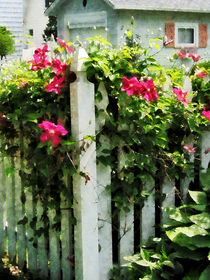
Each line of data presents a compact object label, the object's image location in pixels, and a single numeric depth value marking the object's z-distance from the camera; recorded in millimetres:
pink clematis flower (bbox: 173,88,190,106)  3002
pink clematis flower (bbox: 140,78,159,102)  2754
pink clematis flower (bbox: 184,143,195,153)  3125
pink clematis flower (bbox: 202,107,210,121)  3068
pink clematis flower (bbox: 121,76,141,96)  2717
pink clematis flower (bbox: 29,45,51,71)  2953
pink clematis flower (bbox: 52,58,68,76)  2781
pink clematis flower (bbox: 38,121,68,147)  2619
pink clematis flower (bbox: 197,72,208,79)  3271
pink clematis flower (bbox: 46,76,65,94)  2704
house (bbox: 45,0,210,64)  14094
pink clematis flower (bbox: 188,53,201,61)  3861
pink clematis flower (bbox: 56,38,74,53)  2918
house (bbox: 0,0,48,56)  17031
